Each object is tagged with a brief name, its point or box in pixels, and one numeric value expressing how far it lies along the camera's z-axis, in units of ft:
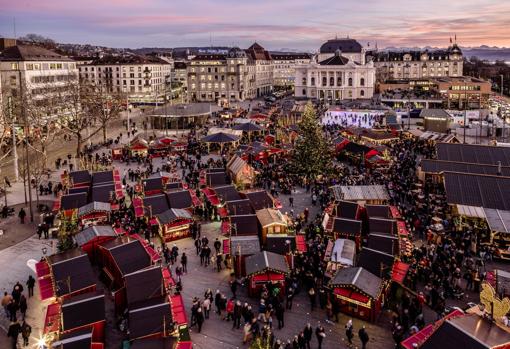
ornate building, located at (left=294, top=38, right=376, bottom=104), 342.27
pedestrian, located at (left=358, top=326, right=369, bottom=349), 50.29
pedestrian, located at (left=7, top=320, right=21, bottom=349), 52.44
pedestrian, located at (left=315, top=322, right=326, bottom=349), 50.83
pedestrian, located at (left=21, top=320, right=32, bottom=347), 53.01
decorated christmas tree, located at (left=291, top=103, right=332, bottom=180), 118.62
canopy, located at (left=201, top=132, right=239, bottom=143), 159.63
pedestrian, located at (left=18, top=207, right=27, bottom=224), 92.43
